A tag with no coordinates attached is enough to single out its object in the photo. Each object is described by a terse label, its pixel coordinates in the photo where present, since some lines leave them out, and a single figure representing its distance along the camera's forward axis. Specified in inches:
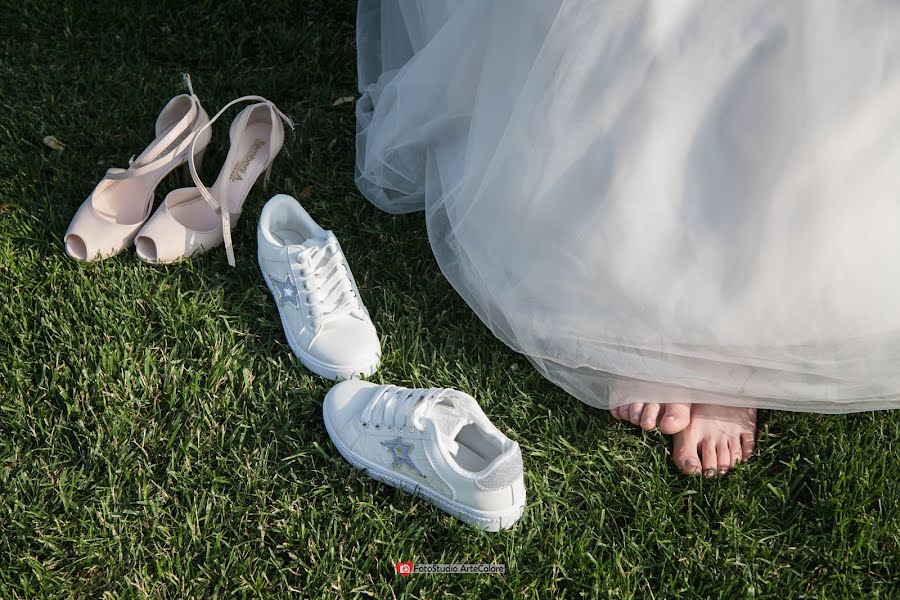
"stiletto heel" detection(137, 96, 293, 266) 76.8
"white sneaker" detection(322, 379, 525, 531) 58.2
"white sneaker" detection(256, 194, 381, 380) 69.1
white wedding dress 53.8
